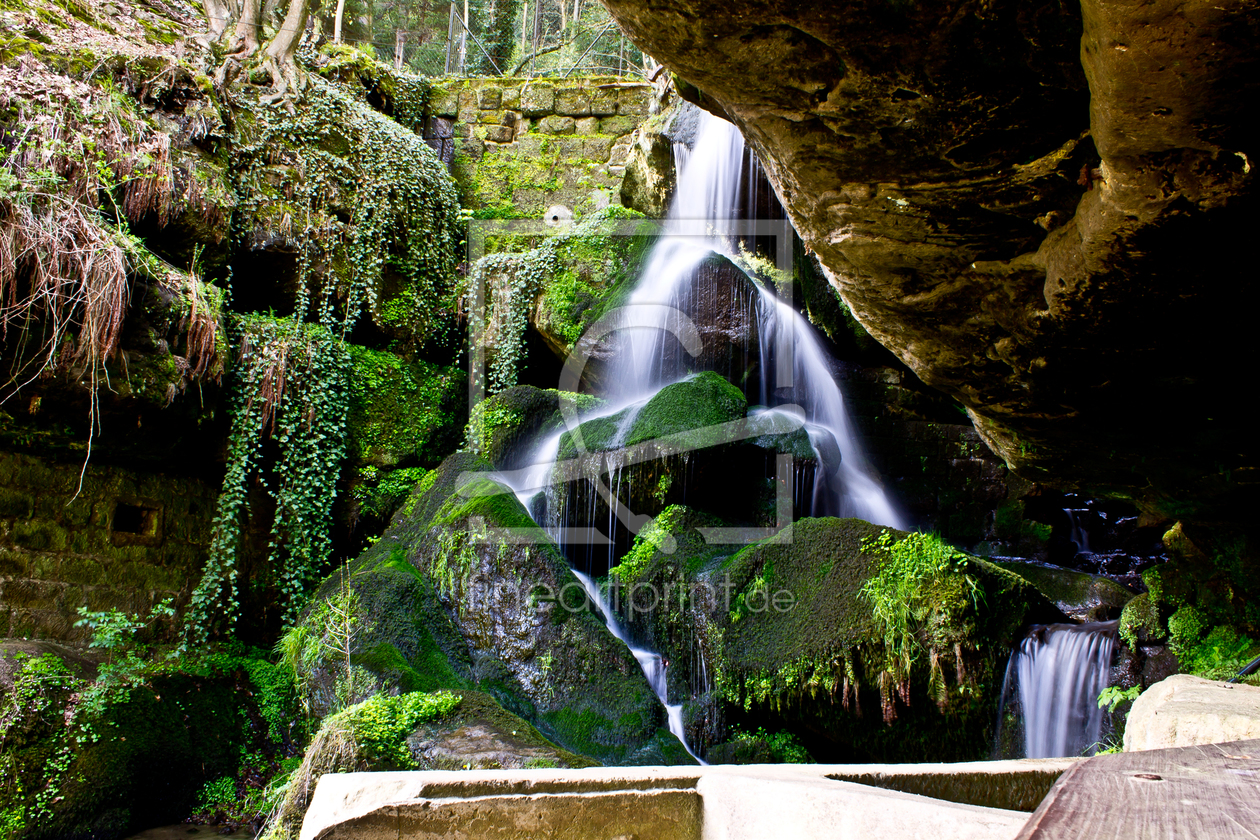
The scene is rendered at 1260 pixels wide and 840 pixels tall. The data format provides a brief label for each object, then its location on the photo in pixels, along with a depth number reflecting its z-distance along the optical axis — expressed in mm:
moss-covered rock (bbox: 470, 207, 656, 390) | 9742
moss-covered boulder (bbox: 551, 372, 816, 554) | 7078
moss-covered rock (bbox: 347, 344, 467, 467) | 9094
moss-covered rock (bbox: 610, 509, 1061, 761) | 5055
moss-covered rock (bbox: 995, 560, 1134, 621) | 6922
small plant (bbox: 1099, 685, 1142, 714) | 4686
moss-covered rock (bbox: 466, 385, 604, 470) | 8078
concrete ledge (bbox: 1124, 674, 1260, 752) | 2193
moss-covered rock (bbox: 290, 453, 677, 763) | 5461
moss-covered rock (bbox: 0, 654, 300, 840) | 5324
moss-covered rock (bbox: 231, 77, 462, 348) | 9078
